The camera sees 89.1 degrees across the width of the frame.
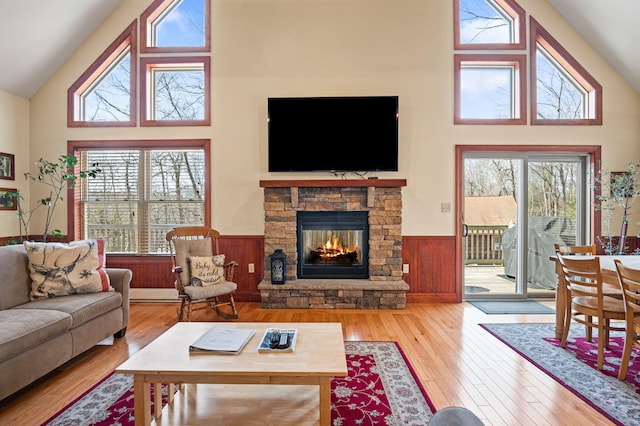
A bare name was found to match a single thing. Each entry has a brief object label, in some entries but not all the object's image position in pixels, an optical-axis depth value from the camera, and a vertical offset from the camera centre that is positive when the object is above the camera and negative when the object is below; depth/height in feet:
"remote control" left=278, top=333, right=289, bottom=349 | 6.09 -2.51
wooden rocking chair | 11.50 -2.24
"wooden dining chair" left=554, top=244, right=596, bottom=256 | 10.84 -1.34
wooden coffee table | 5.26 -2.61
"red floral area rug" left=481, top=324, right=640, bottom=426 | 6.73 -4.01
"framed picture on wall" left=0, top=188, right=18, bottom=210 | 13.46 +0.51
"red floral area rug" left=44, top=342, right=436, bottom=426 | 6.28 -4.03
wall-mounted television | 13.74 +3.34
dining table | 9.08 -2.43
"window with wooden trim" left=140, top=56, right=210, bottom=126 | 14.52 +5.47
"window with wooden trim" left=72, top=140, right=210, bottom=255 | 14.71 +0.68
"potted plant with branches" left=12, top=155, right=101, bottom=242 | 13.97 +1.17
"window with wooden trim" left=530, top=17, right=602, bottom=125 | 14.21 +5.48
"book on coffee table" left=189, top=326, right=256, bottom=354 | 5.94 -2.53
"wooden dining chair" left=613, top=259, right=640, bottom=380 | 7.39 -2.45
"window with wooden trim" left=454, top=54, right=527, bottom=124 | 14.25 +5.42
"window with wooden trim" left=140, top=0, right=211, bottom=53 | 14.46 +8.33
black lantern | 13.28 -2.35
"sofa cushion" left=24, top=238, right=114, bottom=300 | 8.99 -1.67
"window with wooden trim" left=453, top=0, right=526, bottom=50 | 14.34 +8.32
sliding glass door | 14.55 -0.31
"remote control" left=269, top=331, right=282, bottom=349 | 6.11 -2.50
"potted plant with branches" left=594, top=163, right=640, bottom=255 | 13.66 +0.54
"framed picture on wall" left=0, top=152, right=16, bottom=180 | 13.53 +1.89
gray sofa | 6.63 -2.67
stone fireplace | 13.56 -0.07
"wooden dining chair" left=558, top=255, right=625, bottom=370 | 8.16 -2.48
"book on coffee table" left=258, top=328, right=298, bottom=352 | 6.02 -2.53
